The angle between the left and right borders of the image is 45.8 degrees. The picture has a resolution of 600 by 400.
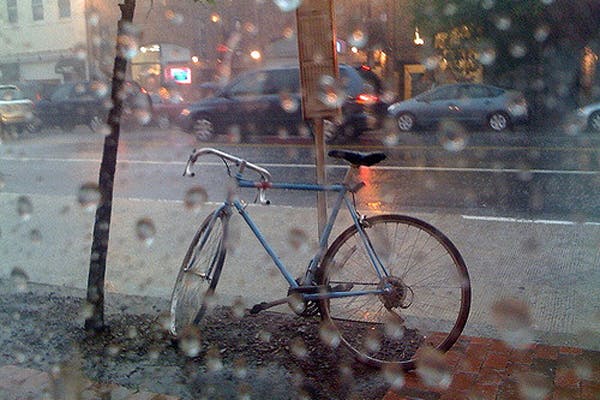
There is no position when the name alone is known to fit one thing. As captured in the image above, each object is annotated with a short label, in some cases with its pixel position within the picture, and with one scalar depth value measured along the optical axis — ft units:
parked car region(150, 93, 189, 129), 66.95
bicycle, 11.96
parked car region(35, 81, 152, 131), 69.41
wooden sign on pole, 13.84
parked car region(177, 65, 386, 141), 49.44
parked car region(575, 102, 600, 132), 54.75
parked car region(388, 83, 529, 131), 56.80
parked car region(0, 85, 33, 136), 67.92
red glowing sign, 90.27
